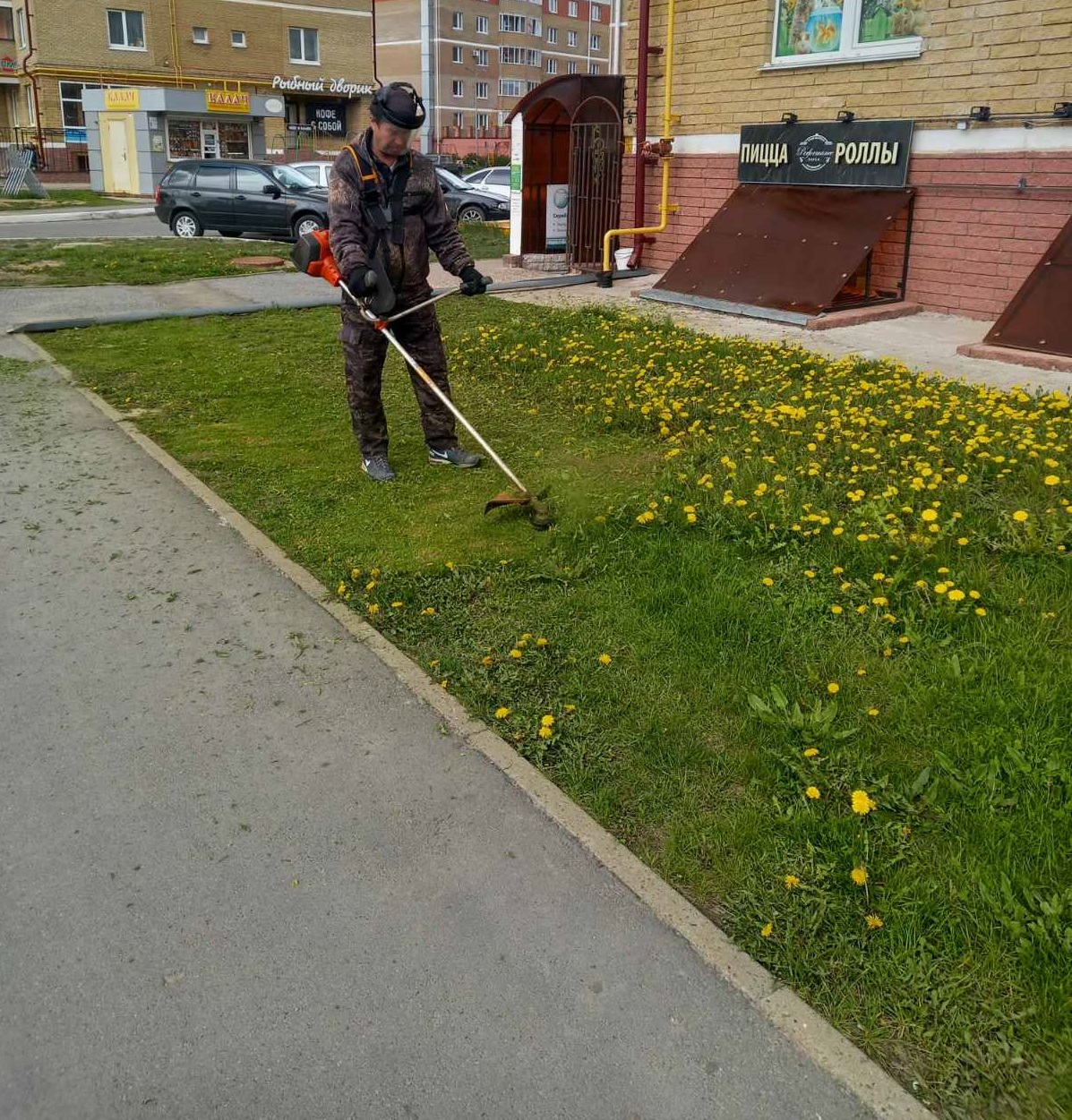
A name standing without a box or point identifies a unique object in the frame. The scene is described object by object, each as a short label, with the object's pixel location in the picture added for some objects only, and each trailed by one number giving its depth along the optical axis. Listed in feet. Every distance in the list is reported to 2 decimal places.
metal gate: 49.93
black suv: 71.82
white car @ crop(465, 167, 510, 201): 93.07
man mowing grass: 20.22
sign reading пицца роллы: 38.29
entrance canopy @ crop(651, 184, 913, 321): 37.50
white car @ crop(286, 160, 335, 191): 78.79
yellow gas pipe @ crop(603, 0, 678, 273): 46.01
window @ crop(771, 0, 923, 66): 37.73
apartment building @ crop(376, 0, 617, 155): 250.78
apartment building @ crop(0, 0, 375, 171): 161.79
